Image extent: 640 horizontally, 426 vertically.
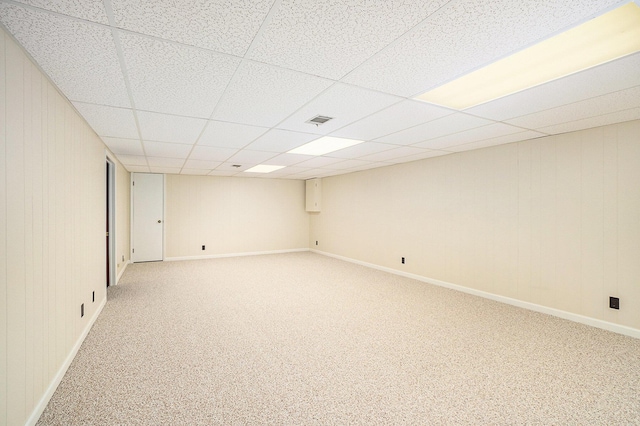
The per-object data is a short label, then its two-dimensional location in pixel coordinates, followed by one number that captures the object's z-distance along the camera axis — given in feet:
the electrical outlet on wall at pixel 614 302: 10.26
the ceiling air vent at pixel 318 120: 9.40
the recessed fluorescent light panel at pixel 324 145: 12.51
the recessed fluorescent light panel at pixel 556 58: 5.46
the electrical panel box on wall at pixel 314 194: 26.78
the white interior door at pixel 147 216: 22.57
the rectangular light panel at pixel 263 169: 20.17
